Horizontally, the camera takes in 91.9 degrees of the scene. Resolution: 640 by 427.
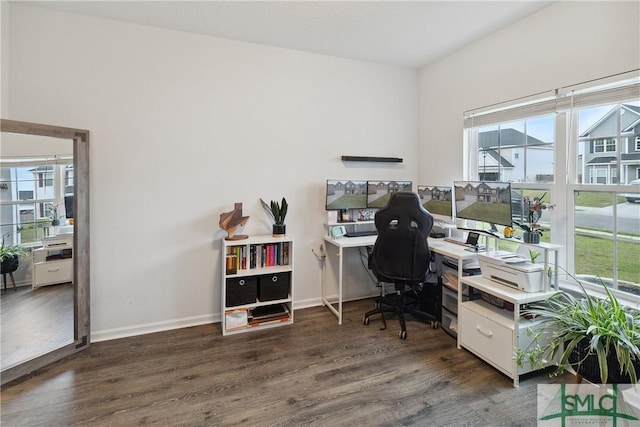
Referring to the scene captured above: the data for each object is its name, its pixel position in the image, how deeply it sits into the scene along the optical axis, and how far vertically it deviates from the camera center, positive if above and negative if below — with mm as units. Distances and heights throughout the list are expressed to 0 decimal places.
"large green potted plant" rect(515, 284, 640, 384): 1457 -642
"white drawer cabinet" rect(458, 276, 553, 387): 2023 -815
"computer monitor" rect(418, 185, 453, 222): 3025 +103
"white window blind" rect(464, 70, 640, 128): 2010 +846
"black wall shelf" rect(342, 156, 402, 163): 3418 +585
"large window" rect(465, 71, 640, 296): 2059 +296
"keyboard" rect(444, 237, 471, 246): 2953 -300
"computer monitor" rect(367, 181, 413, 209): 3348 +213
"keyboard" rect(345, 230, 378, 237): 3334 -247
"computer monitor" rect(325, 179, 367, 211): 3223 +168
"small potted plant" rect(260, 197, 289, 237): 3006 -53
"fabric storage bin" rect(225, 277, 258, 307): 2748 -719
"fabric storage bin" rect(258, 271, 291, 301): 2863 -705
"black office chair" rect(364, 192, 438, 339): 2584 -282
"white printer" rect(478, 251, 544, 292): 2088 -423
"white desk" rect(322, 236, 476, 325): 2570 -367
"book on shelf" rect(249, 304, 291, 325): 2852 -974
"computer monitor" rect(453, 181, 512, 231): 2358 +75
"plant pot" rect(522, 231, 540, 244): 2283 -196
